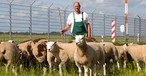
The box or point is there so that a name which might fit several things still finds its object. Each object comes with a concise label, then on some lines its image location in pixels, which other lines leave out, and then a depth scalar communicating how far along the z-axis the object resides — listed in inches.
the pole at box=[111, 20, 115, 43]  928.9
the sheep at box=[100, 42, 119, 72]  487.4
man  429.0
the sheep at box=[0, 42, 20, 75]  423.2
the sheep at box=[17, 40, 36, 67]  496.4
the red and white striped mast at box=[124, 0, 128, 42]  808.9
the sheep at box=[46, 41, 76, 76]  454.6
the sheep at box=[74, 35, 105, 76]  392.8
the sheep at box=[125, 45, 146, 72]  520.8
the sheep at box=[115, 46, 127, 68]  544.1
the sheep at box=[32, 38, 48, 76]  482.6
